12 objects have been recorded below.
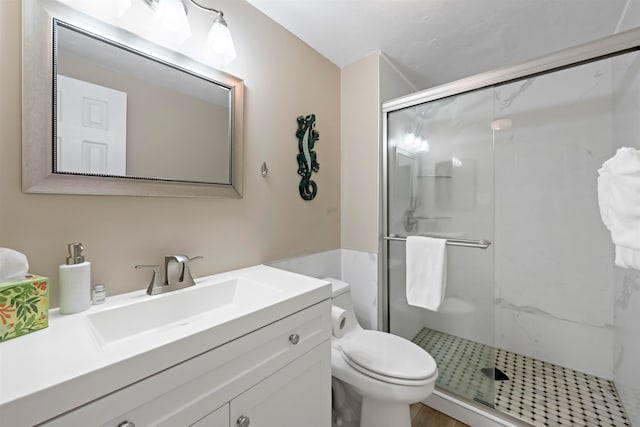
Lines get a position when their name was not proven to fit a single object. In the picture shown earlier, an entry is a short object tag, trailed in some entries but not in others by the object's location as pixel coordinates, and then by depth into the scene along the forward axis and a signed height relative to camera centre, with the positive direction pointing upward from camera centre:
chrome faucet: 0.96 -0.24
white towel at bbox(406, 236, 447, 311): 1.53 -0.34
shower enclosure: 1.48 -0.14
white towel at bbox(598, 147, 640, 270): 0.83 +0.04
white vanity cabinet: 0.53 -0.44
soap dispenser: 0.76 -0.20
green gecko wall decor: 1.59 +0.38
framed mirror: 0.78 +0.36
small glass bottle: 0.83 -0.26
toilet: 1.12 -0.72
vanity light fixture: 0.97 +0.75
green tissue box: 0.60 -0.22
